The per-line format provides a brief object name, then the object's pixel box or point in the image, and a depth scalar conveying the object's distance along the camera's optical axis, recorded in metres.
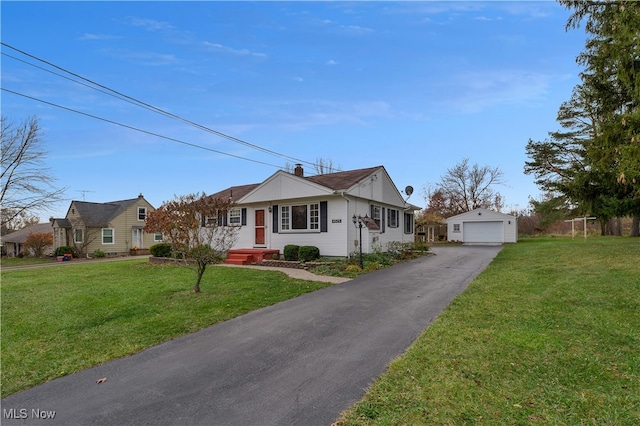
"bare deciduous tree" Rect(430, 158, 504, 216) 36.69
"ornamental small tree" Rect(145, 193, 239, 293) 8.03
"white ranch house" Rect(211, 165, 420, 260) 13.38
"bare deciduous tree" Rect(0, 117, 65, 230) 21.72
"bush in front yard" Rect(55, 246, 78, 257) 23.20
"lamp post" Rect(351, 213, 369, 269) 12.35
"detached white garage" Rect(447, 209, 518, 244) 27.30
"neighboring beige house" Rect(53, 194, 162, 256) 24.53
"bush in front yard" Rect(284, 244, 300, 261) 13.62
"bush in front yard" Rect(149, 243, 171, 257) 16.70
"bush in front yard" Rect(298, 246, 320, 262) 13.18
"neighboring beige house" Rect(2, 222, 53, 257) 29.82
